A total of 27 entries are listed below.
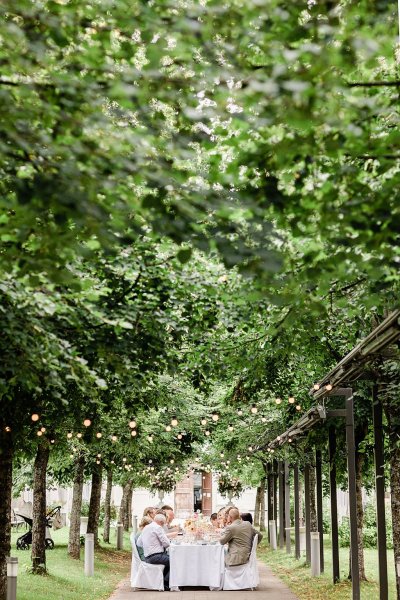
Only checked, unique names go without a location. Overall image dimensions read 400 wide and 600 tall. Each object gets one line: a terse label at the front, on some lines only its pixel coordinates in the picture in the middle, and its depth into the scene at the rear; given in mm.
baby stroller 27738
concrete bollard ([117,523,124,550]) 30000
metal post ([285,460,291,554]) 29741
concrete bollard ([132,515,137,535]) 35603
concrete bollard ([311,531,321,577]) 19578
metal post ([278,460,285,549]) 32469
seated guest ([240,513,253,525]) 22469
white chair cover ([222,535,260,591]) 18734
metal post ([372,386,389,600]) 12484
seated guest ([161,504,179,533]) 23000
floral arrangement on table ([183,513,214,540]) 19991
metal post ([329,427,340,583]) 17092
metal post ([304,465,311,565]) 24266
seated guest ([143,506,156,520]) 19484
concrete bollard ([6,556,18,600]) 11922
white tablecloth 18781
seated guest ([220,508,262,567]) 18359
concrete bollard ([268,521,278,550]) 32994
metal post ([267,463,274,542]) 39141
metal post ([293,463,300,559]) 27208
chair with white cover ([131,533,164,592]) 18562
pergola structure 9859
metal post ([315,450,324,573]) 19650
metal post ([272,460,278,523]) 37812
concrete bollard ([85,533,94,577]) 19750
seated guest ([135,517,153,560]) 18875
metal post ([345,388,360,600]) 13469
